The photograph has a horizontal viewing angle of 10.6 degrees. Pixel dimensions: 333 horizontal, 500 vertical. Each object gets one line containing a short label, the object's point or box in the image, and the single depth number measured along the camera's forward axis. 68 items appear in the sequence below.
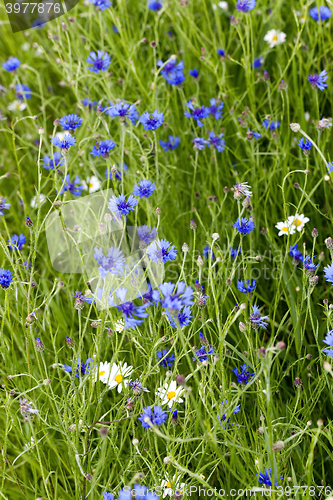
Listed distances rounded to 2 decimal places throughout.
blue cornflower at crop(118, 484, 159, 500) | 2.07
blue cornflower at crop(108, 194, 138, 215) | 2.22
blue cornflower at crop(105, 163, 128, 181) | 2.40
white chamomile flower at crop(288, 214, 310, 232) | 2.32
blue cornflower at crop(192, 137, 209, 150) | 2.39
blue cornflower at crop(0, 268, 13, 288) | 2.22
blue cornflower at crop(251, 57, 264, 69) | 2.56
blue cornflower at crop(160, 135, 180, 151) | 2.48
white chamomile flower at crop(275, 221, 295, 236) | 2.32
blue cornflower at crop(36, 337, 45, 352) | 2.20
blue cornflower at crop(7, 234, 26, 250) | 2.37
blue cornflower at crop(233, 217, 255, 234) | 2.24
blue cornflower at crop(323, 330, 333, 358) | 2.12
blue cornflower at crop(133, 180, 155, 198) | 2.26
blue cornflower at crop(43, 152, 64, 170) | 2.45
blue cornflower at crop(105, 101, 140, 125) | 2.34
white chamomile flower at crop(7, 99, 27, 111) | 2.64
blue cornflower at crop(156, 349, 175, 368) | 2.24
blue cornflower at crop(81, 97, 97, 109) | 2.51
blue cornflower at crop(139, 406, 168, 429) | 2.16
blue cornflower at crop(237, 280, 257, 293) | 2.25
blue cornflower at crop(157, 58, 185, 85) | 2.46
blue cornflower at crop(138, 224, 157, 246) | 2.24
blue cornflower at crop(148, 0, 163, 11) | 2.57
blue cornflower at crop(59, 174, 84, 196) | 2.43
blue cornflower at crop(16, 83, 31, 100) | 2.57
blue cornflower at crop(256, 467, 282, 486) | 2.13
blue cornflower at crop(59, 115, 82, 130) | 2.34
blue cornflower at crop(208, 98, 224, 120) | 2.44
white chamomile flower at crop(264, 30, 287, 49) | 2.51
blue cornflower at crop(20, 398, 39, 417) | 2.13
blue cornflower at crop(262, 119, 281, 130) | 2.42
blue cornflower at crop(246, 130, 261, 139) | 2.37
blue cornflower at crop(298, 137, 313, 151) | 2.31
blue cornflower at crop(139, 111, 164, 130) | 2.34
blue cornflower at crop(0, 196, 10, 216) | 2.26
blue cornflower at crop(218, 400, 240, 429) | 2.14
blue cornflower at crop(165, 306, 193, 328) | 2.17
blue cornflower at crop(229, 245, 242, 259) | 2.33
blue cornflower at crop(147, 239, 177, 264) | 2.19
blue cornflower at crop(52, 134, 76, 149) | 2.29
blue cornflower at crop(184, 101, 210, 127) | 2.41
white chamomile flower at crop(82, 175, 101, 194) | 2.49
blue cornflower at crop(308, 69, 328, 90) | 2.40
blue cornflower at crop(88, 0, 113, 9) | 2.43
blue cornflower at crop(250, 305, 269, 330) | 2.20
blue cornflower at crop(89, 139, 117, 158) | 2.32
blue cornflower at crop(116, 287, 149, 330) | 2.12
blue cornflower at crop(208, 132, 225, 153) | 2.42
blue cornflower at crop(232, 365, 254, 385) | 2.23
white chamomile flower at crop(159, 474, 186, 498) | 2.14
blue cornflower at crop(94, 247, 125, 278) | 2.13
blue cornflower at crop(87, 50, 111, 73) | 2.42
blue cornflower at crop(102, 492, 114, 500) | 2.13
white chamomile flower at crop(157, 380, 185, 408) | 2.18
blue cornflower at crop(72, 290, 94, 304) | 2.18
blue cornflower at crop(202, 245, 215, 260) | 2.33
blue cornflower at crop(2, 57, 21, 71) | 2.55
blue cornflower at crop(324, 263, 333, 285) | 2.17
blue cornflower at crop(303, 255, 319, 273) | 2.22
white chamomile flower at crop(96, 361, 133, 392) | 2.23
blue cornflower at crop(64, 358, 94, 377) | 2.21
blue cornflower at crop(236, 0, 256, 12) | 2.41
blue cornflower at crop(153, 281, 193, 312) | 2.09
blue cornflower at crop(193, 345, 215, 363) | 2.19
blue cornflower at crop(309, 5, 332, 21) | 2.50
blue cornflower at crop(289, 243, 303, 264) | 2.28
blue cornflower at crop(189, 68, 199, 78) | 2.49
